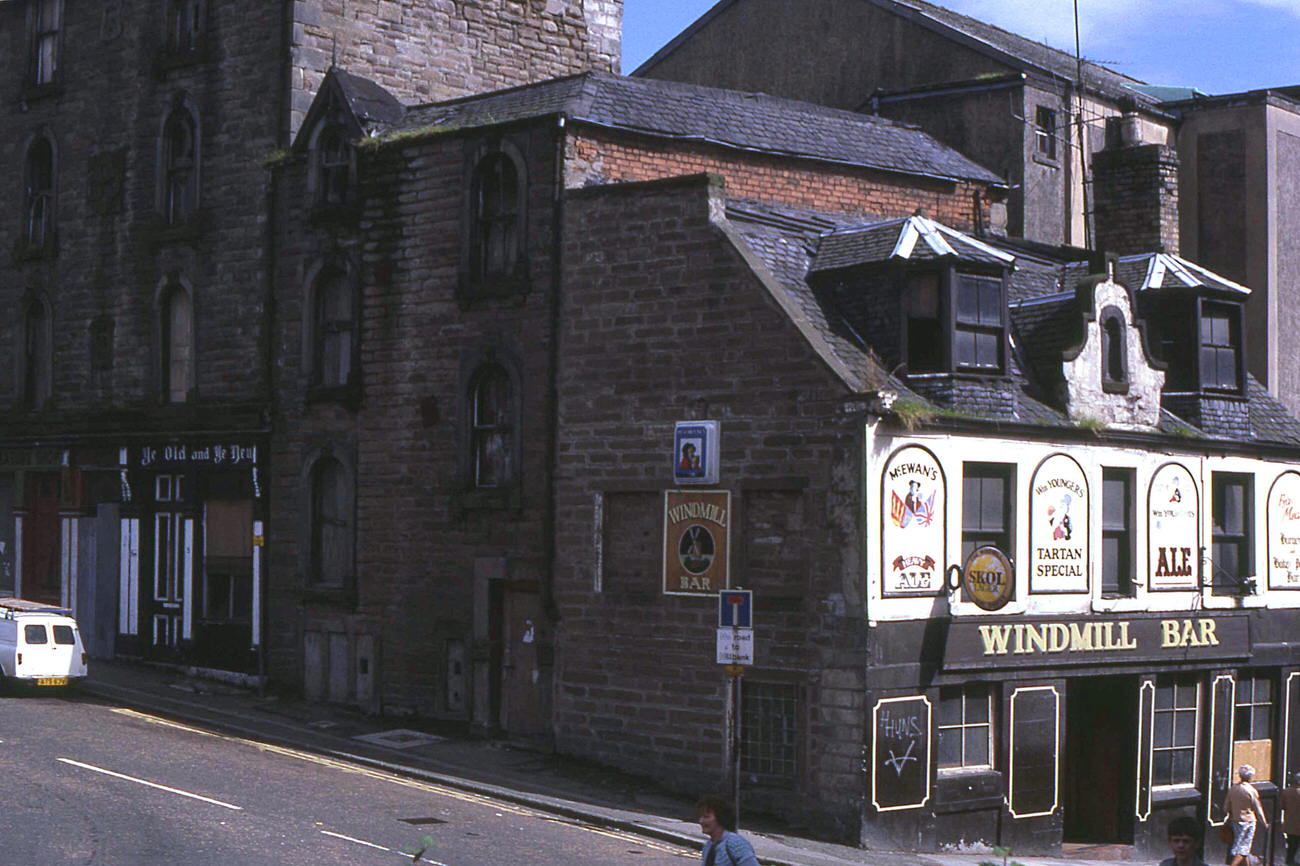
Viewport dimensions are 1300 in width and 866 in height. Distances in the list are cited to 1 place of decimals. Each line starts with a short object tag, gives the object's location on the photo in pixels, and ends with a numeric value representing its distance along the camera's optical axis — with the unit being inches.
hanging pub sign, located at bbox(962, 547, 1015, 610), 944.9
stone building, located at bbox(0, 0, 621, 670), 1277.1
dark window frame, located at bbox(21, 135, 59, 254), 1478.8
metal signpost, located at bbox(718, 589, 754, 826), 840.9
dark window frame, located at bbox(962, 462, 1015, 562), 964.0
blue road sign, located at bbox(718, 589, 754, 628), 842.2
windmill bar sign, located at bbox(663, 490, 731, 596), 962.1
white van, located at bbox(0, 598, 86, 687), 1145.4
